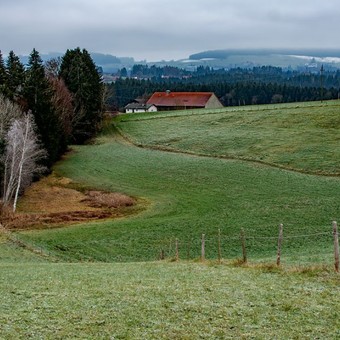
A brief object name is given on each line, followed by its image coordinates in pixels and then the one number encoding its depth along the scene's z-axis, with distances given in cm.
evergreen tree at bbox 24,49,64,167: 6769
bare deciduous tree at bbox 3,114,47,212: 5138
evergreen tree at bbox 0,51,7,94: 7062
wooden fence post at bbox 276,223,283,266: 2050
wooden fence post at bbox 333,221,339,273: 1850
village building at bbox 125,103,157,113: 14373
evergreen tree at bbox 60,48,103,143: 9131
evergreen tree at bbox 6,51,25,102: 7175
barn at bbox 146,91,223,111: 13638
